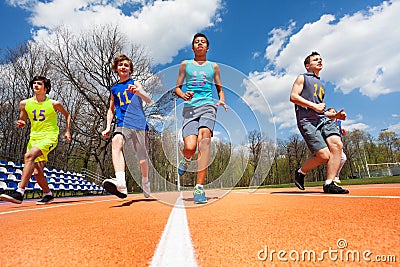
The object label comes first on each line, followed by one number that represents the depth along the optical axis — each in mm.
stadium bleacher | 8502
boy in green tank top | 4367
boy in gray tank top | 3955
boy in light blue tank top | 3258
